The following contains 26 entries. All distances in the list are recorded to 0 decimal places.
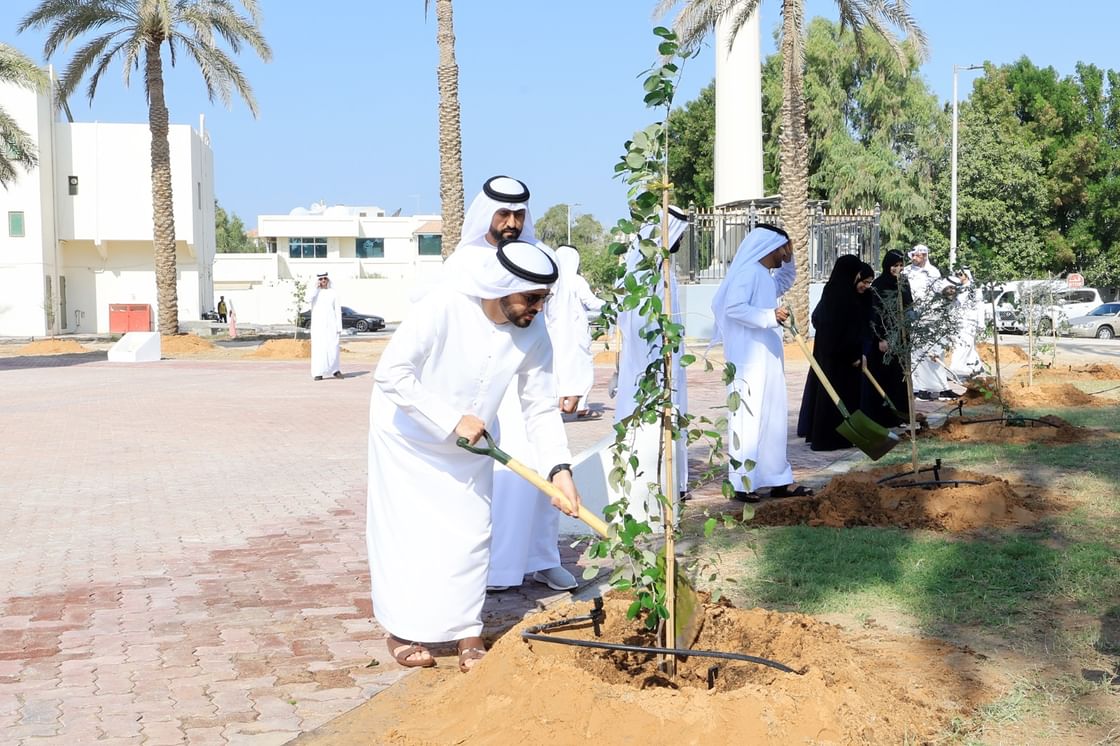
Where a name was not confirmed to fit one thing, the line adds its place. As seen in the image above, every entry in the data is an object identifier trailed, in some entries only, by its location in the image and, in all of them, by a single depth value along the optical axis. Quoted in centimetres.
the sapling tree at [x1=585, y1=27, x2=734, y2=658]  361
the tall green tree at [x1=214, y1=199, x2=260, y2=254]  9219
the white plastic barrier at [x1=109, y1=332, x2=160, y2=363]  2511
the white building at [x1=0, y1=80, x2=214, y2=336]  4325
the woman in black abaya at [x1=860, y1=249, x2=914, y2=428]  1014
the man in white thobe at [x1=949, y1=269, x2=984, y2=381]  1486
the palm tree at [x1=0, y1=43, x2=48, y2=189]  2398
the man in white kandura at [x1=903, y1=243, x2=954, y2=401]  1369
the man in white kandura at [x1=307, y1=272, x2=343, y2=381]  1917
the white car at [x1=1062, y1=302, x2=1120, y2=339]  3675
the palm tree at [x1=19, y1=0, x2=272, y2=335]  2802
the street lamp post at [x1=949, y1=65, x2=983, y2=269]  4165
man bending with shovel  445
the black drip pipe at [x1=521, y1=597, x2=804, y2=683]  363
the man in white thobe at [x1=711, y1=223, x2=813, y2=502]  768
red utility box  4556
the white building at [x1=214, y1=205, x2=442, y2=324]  5753
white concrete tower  2989
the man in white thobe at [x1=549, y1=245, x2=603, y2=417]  755
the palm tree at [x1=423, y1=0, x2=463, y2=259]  2375
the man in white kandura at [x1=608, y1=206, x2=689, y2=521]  656
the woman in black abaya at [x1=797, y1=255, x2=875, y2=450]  1015
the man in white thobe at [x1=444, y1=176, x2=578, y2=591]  560
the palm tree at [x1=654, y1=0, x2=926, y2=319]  2377
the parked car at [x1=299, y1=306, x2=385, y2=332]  4800
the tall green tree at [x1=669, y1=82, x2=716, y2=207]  5150
